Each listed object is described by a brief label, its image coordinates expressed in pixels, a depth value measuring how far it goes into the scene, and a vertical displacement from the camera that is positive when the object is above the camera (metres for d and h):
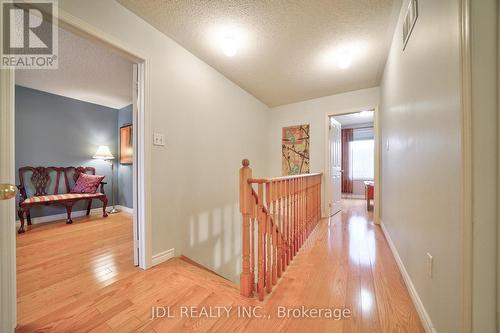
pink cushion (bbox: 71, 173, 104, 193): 3.52 -0.34
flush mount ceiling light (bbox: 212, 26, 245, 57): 1.88 +1.33
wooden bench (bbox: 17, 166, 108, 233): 2.90 -0.41
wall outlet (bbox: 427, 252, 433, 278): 1.04 -0.55
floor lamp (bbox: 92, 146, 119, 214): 3.85 +0.18
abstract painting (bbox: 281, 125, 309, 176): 3.80 +0.32
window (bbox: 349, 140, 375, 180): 6.13 +0.20
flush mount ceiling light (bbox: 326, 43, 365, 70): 2.16 +1.33
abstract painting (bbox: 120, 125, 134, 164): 3.96 +0.45
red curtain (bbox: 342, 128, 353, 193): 6.35 +0.14
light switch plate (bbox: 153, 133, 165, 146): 1.80 +0.25
